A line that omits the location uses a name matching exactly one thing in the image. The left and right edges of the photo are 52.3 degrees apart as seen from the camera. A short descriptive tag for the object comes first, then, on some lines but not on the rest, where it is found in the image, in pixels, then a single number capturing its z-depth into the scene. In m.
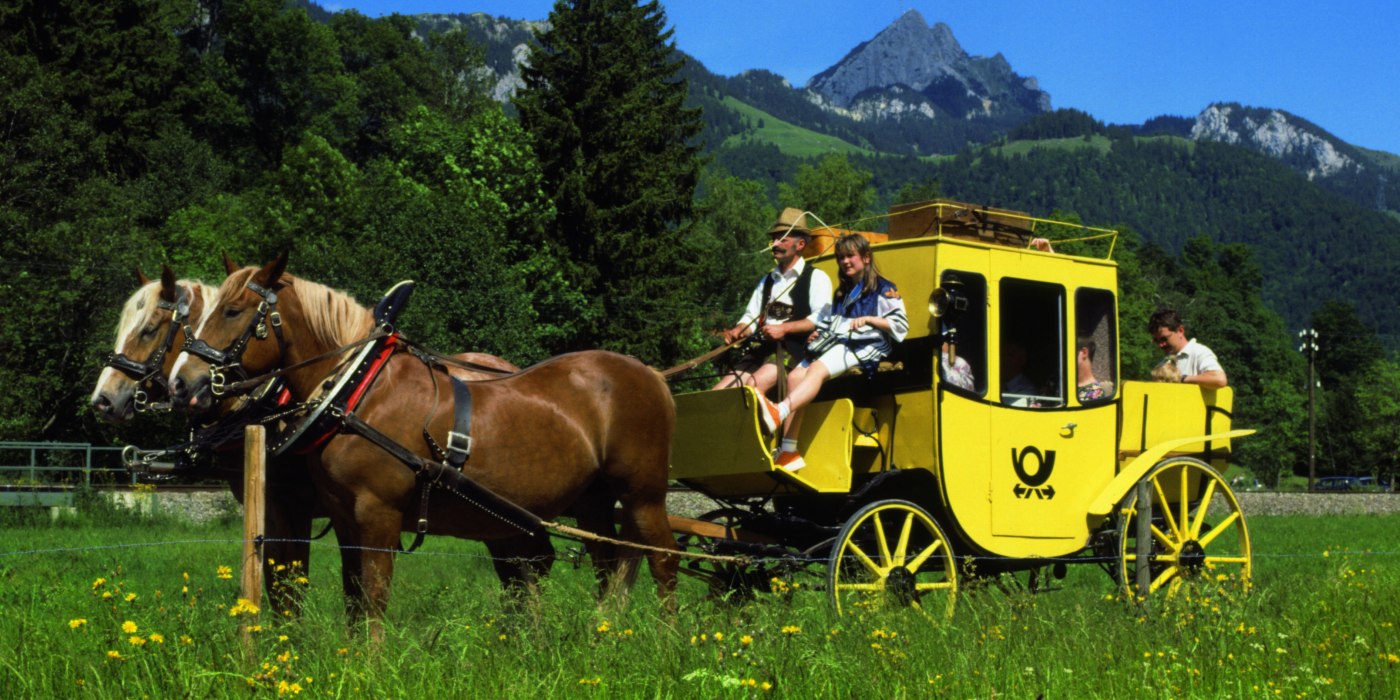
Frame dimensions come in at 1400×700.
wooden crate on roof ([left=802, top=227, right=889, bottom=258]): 9.62
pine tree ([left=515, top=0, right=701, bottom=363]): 39.84
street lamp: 62.06
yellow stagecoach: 8.41
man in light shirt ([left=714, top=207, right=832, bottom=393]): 8.66
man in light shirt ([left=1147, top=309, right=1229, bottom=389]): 10.37
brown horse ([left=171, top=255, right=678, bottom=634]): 6.85
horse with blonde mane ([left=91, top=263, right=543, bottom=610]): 6.90
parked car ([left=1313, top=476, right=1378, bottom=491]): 77.78
